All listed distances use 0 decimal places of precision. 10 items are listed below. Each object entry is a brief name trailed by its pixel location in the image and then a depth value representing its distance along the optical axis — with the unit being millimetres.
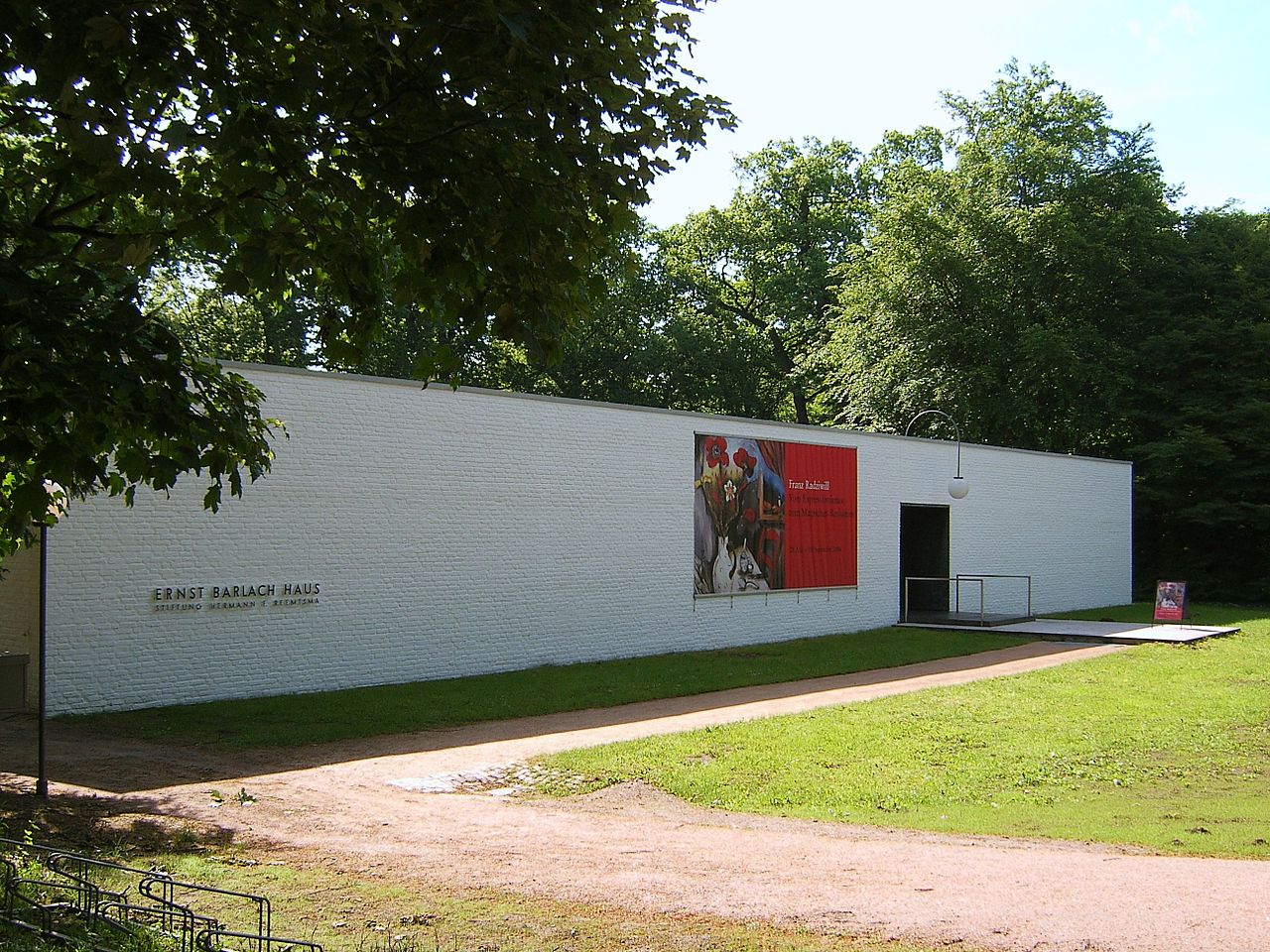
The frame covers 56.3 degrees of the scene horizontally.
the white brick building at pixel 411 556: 14242
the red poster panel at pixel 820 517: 24156
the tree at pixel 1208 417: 37062
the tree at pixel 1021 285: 39406
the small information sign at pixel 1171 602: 27297
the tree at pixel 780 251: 49219
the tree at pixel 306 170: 4875
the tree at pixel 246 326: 34844
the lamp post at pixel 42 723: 9383
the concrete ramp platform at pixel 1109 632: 23875
